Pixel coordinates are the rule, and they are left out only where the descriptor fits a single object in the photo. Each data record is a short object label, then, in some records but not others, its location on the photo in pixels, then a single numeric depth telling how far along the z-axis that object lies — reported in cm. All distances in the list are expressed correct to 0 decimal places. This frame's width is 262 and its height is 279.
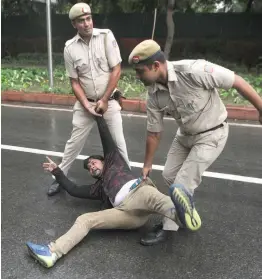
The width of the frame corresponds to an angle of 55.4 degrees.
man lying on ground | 173
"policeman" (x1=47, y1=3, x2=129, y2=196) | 226
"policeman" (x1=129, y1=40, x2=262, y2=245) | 165
